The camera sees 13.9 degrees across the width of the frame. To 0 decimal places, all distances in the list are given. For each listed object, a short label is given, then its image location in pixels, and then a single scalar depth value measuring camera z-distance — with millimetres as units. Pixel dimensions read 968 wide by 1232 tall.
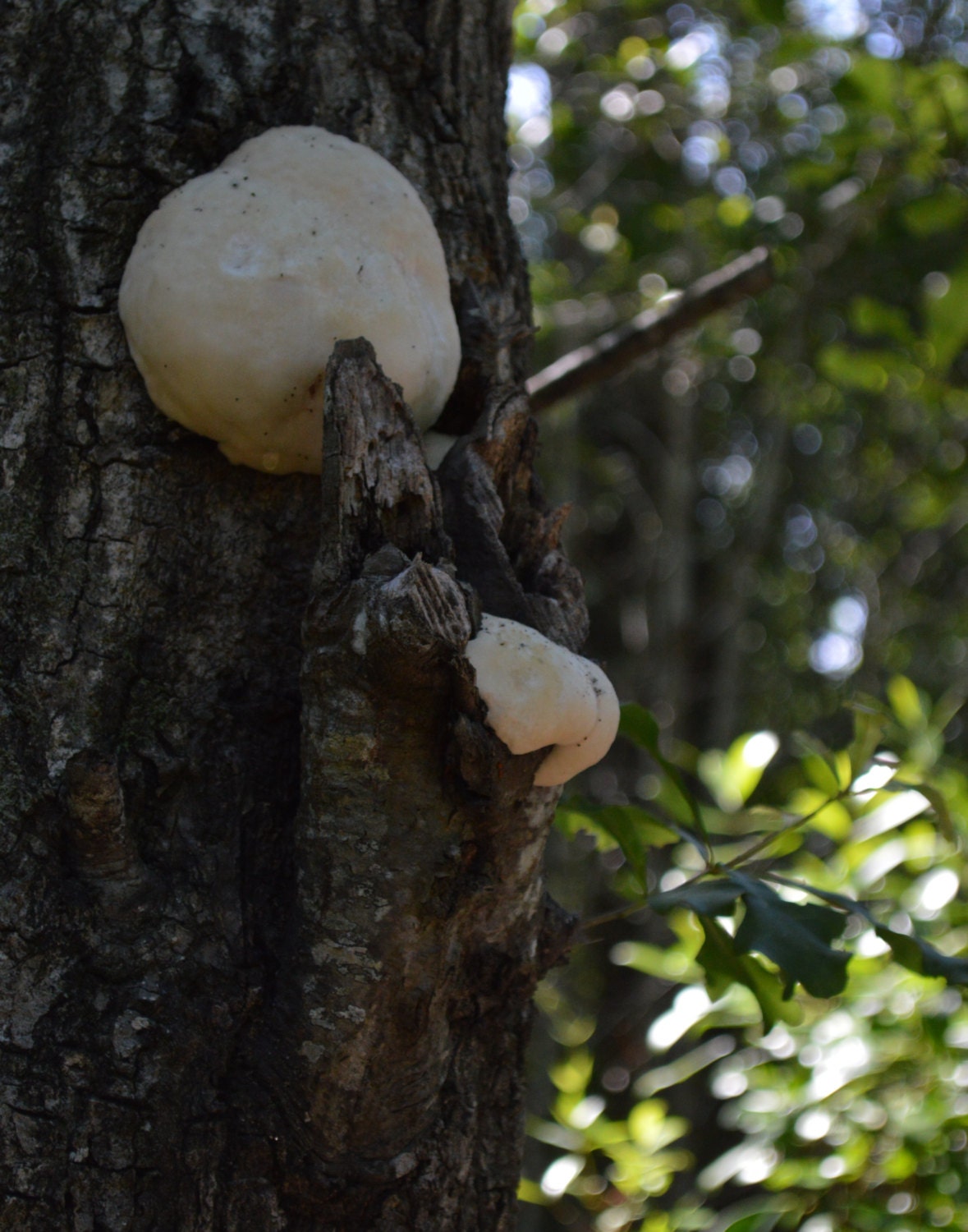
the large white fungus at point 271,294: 1370
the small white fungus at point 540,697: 1332
